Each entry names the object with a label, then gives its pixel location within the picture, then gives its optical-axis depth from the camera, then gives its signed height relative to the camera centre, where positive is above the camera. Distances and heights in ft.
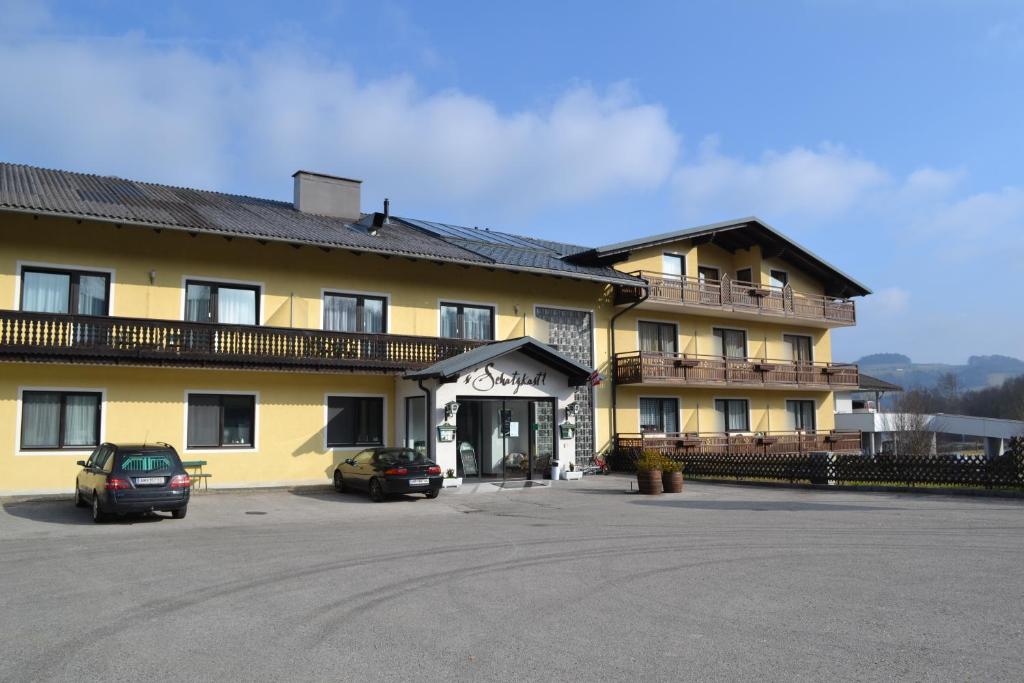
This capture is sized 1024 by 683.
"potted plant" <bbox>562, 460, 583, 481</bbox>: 80.53 -4.10
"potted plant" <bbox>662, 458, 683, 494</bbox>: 70.33 -3.95
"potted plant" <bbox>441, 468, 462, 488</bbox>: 71.46 -4.11
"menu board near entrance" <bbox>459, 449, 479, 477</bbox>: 85.30 -3.00
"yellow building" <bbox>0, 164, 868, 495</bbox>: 64.39 +9.08
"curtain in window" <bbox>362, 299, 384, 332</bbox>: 79.96 +11.68
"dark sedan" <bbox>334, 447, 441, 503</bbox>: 63.67 -3.03
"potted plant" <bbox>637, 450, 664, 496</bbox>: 68.85 -3.67
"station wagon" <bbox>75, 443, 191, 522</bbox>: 49.80 -2.68
